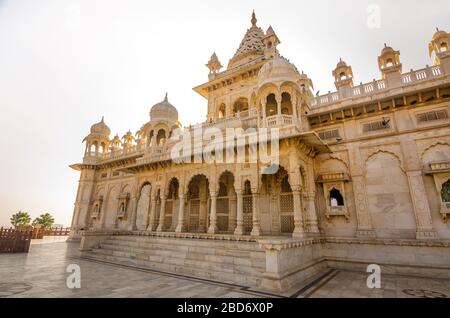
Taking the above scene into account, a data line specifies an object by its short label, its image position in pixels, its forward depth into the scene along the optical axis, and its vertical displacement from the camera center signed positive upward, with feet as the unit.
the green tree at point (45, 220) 174.67 +4.33
